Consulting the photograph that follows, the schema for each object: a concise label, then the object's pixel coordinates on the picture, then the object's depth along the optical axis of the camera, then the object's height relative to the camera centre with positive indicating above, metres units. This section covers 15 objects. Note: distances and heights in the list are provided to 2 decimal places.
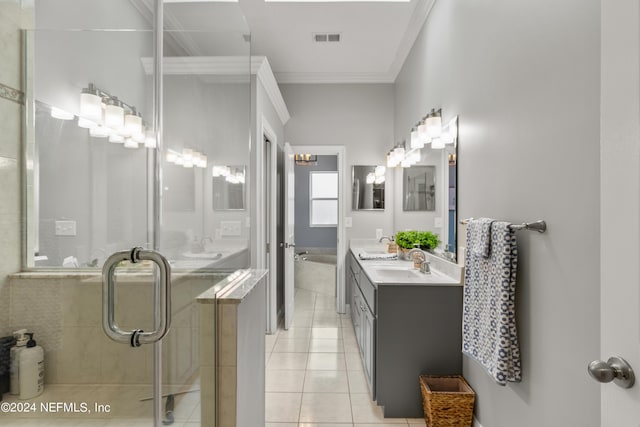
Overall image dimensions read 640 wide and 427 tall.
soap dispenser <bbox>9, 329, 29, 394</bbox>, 0.75 -0.30
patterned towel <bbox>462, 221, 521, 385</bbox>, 1.59 -0.44
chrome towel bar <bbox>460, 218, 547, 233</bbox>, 1.45 -0.06
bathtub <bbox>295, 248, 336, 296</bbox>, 5.73 -1.03
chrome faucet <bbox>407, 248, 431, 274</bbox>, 2.79 -0.39
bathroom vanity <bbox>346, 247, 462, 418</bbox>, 2.27 -0.76
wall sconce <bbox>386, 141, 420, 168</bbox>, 3.53 +0.58
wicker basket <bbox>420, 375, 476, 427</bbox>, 2.08 -1.09
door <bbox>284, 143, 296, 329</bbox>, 4.23 -0.33
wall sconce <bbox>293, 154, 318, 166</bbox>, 6.47 +0.92
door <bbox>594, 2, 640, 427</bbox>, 0.71 +0.03
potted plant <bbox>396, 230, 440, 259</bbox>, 3.10 -0.25
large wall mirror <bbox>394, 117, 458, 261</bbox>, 2.55 +0.17
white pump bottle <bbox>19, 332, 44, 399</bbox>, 0.79 -0.35
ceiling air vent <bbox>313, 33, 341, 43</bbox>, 3.66 +1.73
